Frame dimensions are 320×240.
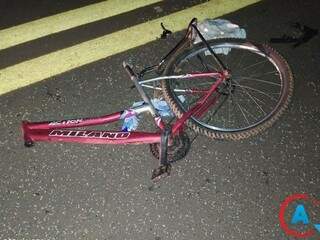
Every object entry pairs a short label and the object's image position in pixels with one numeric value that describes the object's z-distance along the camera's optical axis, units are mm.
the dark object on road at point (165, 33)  4043
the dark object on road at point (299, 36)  4078
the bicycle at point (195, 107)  3029
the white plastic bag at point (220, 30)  3871
